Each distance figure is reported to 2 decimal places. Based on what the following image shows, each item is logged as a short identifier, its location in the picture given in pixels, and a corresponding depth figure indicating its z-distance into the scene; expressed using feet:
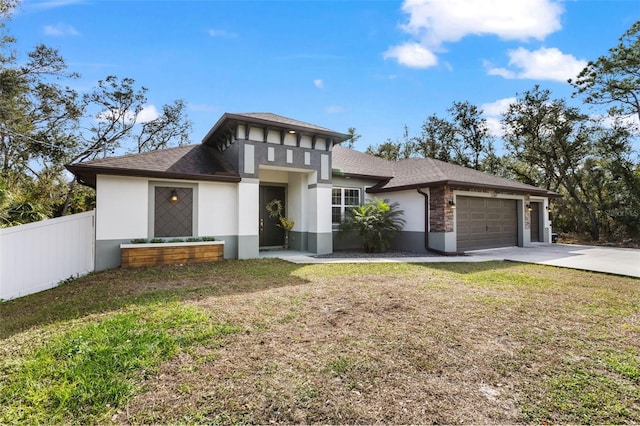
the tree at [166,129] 64.54
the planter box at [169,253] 25.55
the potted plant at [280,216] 38.32
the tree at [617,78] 50.85
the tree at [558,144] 57.38
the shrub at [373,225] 35.81
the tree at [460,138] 77.20
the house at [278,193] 26.68
